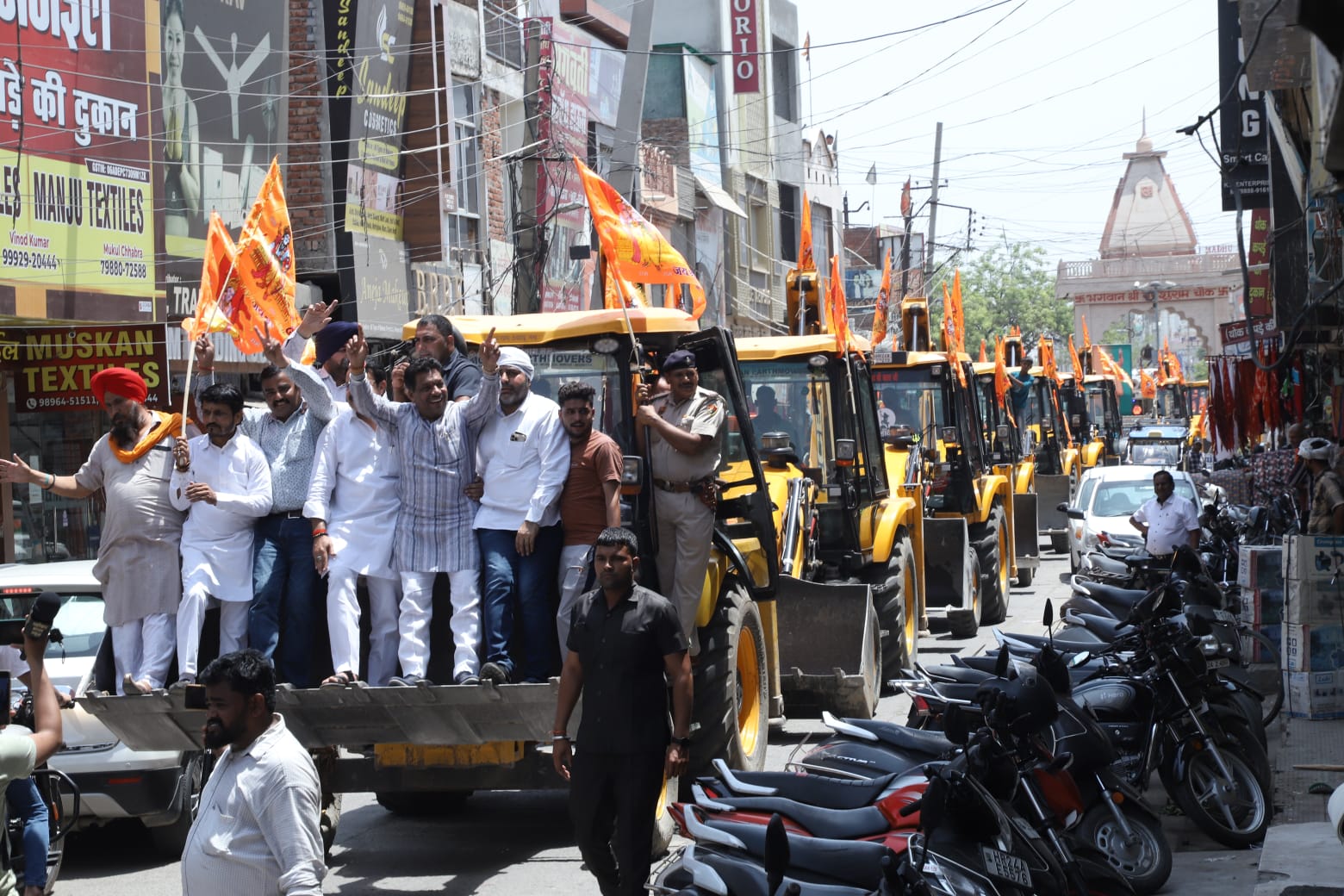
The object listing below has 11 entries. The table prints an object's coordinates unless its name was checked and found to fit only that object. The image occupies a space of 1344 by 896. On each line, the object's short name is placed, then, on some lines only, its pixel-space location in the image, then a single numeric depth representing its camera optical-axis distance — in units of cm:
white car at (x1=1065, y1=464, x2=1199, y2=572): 2240
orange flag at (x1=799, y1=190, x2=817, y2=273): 1636
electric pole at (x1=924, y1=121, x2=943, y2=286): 4956
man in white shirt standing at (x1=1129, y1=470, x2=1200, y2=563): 1662
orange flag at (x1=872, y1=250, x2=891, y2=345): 2147
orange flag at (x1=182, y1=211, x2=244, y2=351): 995
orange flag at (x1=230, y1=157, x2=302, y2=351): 1041
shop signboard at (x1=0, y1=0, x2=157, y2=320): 1756
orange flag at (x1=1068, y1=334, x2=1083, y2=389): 3719
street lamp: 7181
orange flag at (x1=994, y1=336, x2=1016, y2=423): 2448
